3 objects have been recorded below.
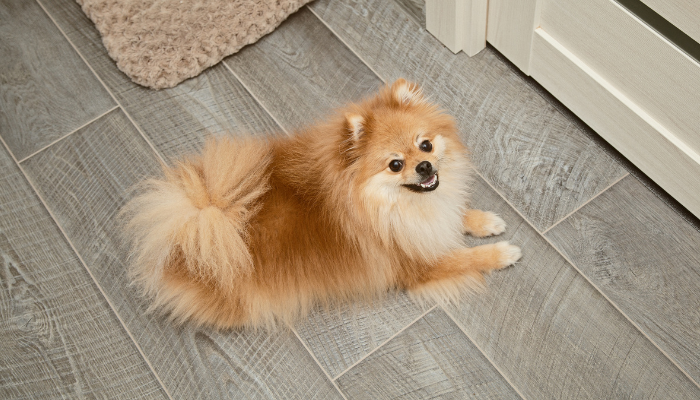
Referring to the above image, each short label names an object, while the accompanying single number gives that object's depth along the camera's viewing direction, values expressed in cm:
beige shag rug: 199
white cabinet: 143
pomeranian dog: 137
